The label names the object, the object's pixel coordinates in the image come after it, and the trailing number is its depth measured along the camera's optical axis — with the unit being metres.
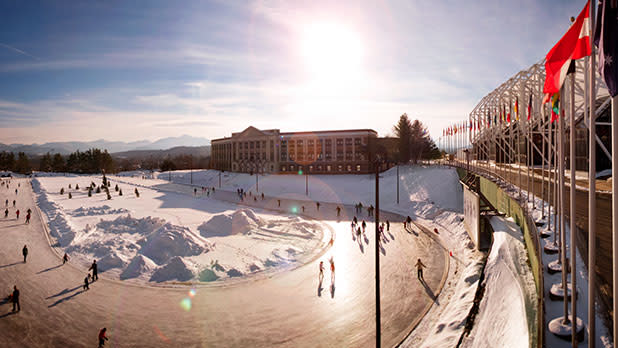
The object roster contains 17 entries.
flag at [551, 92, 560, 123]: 9.91
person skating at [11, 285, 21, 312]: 14.18
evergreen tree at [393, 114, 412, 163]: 70.25
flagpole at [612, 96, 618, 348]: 5.28
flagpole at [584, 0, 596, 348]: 6.12
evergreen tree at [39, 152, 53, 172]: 120.88
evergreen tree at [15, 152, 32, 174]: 112.81
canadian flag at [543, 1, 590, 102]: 6.78
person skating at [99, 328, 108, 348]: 11.39
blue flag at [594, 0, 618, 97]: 5.40
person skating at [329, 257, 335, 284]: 17.76
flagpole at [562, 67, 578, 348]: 7.09
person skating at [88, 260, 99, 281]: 17.50
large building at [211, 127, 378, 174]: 74.50
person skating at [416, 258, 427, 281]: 17.55
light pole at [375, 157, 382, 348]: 10.19
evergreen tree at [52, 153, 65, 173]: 116.06
